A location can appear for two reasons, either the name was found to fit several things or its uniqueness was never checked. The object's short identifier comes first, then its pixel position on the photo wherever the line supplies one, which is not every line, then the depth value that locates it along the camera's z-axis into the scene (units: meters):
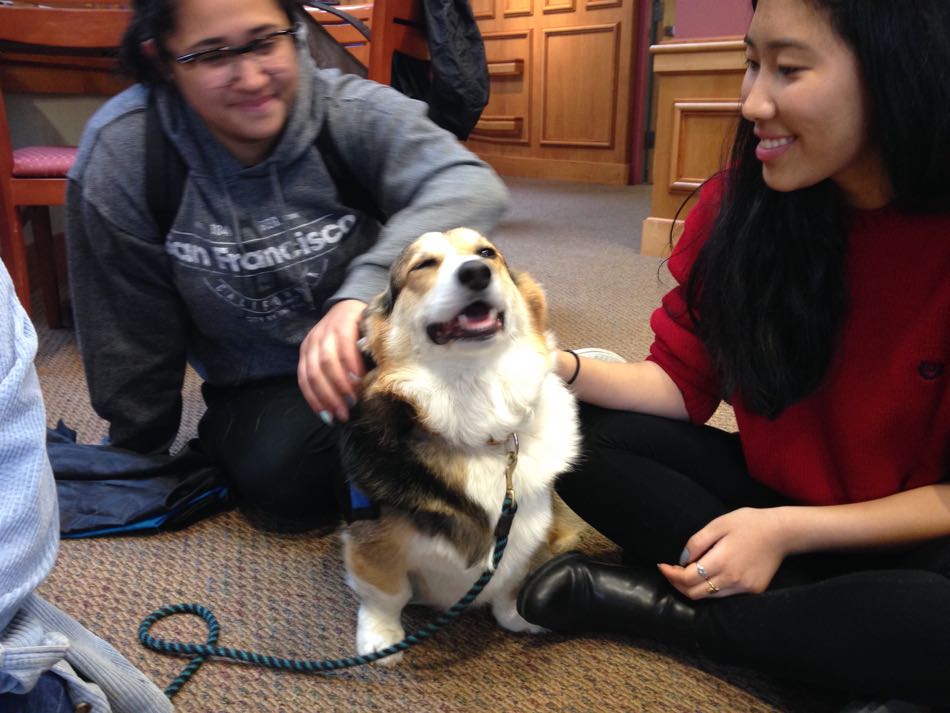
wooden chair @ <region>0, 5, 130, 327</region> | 2.05
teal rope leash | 0.99
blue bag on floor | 1.32
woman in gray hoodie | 1.12
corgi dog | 0.98
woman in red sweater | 0.80
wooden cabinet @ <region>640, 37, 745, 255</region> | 2.81
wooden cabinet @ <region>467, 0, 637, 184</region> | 4.98
